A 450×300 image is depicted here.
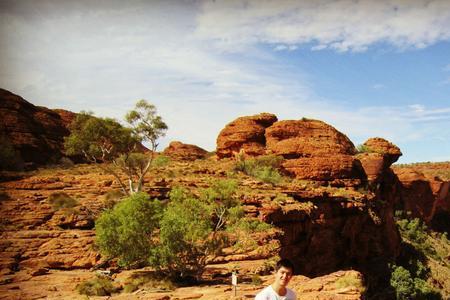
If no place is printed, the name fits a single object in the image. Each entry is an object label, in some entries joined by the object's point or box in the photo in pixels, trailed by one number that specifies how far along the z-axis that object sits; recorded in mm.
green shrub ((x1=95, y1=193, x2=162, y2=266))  14727
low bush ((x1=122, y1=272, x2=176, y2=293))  13516
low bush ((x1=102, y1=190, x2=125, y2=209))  21609
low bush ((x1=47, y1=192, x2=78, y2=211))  20688
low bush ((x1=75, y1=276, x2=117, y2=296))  13023
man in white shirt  4422
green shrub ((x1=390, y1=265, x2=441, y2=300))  27516
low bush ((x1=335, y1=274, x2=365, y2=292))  12115
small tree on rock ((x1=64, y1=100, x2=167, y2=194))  25703
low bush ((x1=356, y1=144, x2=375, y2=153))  44531
